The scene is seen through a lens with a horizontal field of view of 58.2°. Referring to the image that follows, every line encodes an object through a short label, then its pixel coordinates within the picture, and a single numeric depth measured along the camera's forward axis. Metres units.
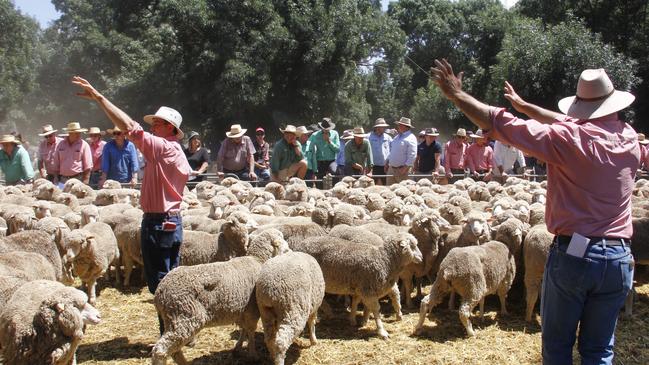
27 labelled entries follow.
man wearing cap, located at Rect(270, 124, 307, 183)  11.46
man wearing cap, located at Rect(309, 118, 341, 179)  12.79
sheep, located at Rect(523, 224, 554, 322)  6.06
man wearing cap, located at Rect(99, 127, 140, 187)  11.02
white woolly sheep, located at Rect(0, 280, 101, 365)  3.68
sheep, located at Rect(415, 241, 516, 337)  5.68
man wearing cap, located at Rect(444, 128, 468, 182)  13.36
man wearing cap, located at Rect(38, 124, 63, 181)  11.49
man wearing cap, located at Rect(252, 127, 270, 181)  12.75
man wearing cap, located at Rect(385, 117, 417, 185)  12.54
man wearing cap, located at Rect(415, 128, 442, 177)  13.59
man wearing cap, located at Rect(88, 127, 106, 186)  12.43
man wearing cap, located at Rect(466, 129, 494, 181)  13.30
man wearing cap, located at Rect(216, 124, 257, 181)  11.84
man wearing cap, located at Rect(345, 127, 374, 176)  12.62
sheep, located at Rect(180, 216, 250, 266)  5.89
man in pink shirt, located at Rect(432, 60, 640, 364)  2.94
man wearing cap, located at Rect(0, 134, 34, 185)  11.71
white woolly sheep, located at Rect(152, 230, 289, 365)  4.37
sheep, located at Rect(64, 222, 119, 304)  6.04
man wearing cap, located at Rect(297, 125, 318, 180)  12.64
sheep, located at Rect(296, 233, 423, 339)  5.70
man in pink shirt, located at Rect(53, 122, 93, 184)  11.22
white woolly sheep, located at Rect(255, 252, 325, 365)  4.57
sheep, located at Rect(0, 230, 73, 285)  5.71
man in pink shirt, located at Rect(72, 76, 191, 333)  4.72
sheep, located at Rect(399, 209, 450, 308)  6.71
